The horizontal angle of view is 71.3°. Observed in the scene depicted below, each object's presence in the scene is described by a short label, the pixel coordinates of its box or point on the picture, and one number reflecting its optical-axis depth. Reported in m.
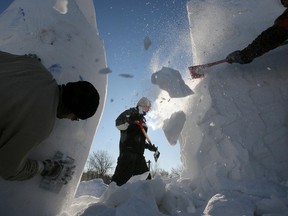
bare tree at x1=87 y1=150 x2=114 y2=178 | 14.09
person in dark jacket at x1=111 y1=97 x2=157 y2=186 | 2.61
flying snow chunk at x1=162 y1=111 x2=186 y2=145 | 2.07
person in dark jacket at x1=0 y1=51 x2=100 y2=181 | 0.97
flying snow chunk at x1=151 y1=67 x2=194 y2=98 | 1.98
